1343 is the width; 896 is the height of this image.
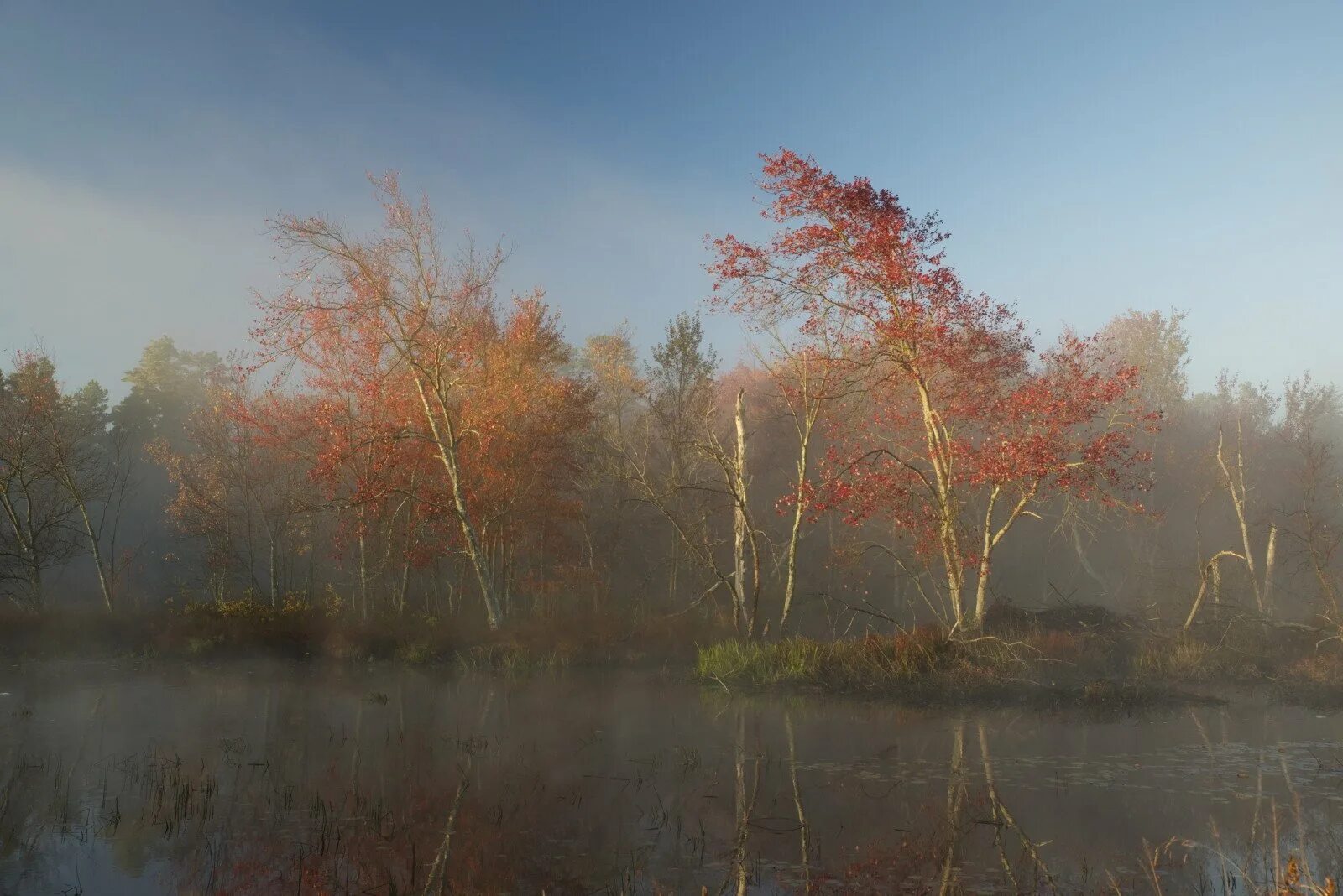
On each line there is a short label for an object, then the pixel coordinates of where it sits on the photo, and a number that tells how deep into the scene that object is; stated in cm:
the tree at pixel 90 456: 2945
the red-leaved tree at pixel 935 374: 1766
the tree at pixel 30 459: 2883
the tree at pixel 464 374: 2436
